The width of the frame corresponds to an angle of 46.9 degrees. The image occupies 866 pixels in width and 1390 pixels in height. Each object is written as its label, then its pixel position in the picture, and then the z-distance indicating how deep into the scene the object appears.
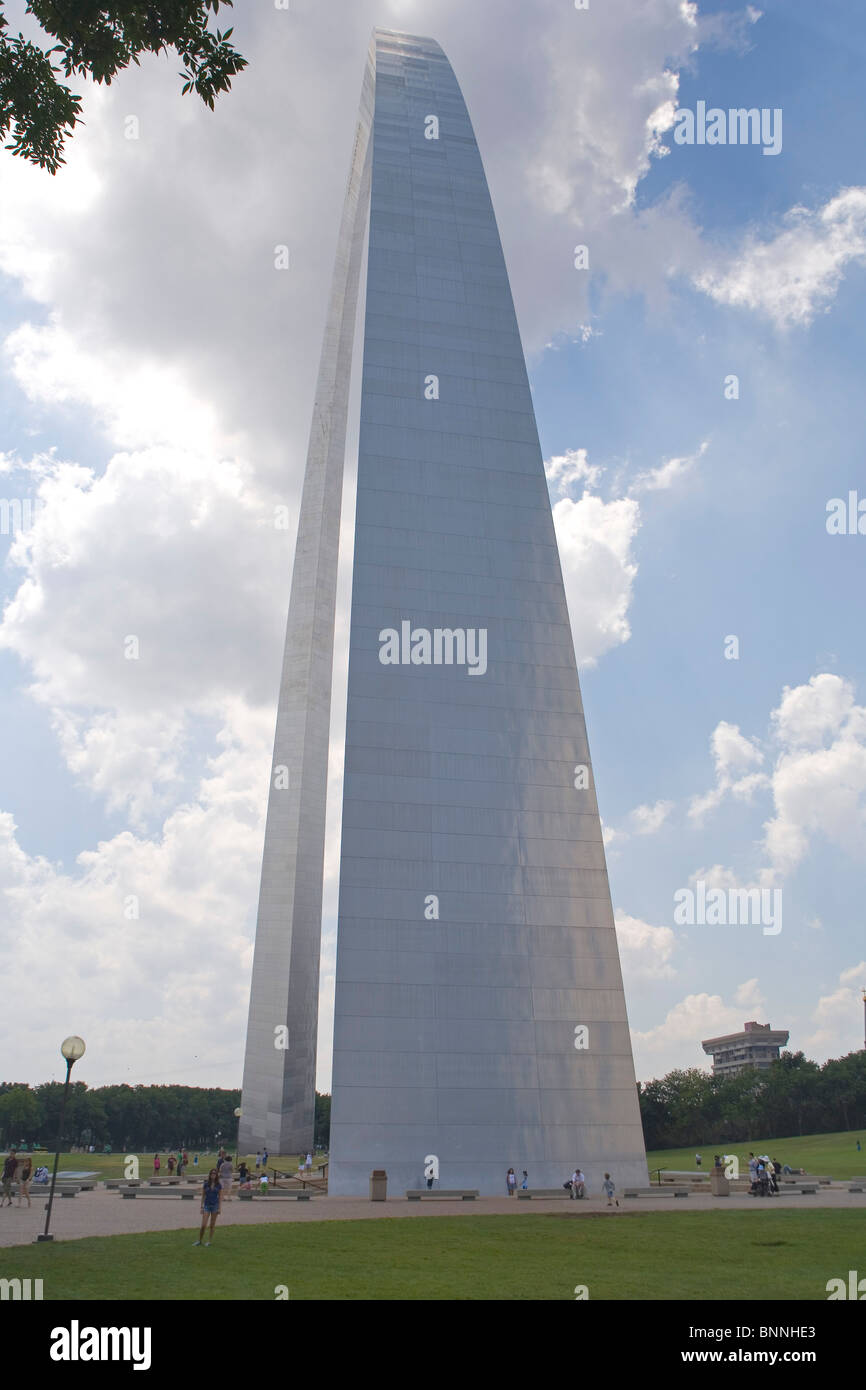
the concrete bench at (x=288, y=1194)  28.56
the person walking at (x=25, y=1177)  24.67
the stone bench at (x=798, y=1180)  37.05
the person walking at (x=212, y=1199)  16.56
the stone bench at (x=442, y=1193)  28.98
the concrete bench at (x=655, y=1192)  31.14
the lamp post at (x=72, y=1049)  18.94
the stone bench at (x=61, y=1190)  30.52
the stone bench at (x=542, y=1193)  30.09
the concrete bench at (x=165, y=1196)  30.06
